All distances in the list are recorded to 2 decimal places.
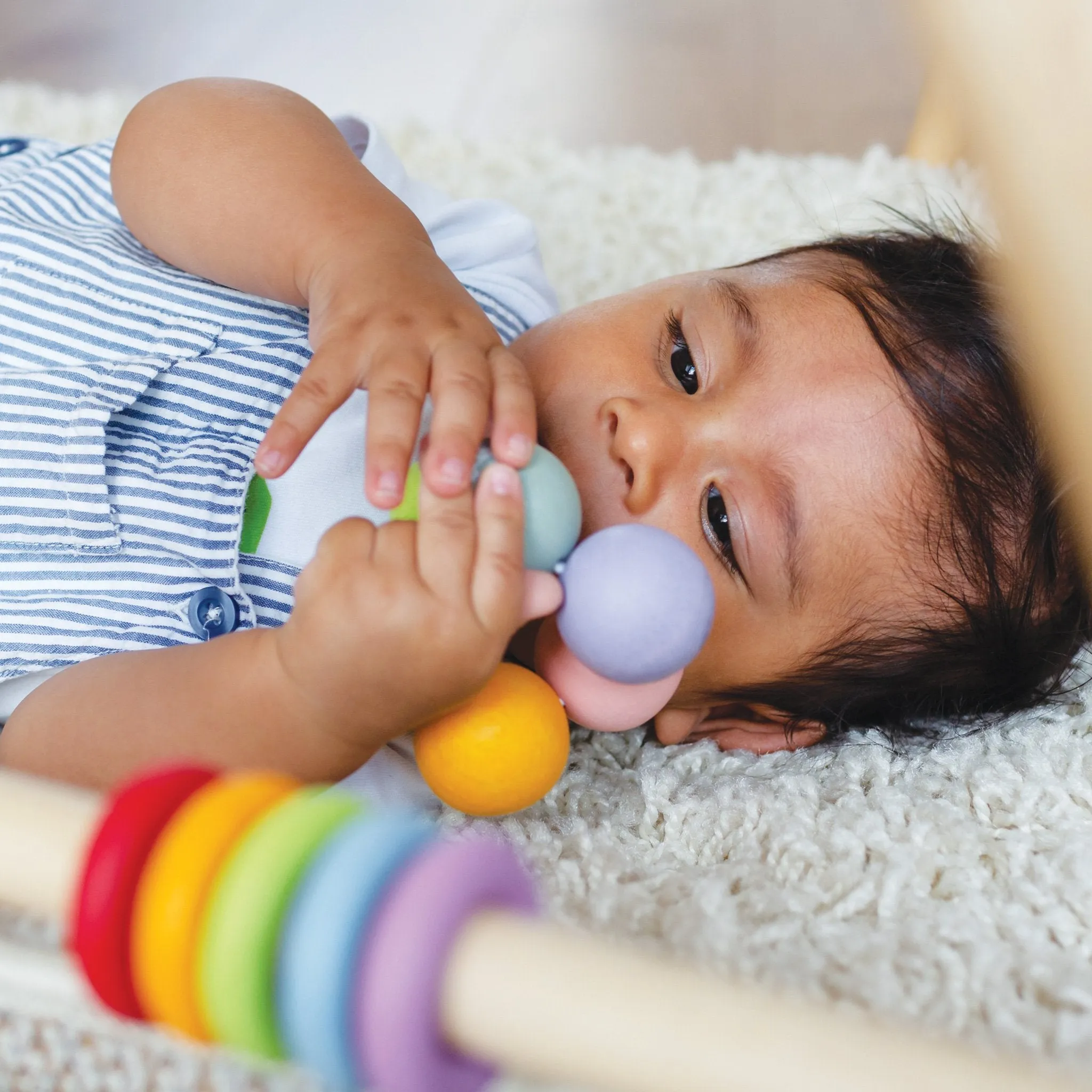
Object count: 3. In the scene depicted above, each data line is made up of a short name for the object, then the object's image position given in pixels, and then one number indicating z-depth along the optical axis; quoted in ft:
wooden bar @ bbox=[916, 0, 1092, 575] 1.07
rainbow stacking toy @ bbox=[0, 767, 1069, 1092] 0.90
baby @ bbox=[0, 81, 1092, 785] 2.04
